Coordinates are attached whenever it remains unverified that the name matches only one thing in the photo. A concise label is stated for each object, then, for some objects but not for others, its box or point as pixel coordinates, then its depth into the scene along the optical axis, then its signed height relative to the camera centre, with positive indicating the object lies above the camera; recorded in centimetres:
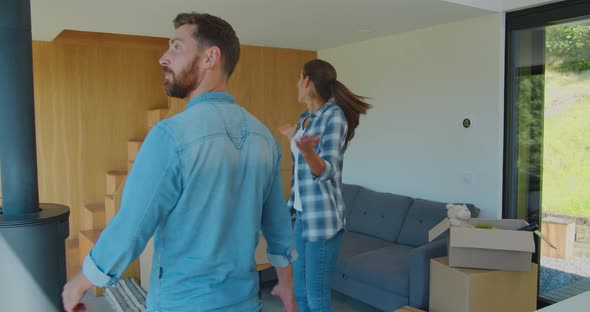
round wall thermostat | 380 +6
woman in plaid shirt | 230 -26
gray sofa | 314 -88
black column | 205 +9
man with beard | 119 -15
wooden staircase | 433 -78
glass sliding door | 323 -4
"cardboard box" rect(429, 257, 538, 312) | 273 -88
